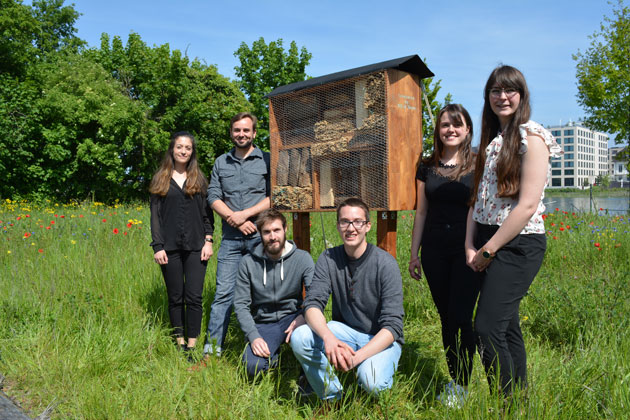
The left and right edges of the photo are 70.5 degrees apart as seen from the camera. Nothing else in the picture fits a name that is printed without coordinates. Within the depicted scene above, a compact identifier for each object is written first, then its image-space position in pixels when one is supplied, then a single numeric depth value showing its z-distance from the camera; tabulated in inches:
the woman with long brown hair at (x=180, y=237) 161.6
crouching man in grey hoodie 143.9
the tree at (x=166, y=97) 848.9
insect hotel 136.6
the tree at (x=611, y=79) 666.2
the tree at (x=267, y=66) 1250.0
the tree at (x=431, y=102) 940.6
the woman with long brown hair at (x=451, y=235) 117.9
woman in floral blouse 92.0
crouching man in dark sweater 112.8
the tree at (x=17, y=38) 836.6
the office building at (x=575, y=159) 5024.6
